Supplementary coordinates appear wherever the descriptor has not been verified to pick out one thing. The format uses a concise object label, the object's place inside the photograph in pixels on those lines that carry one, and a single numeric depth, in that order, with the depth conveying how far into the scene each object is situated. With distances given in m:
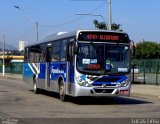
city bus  13.92
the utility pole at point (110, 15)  25.56
